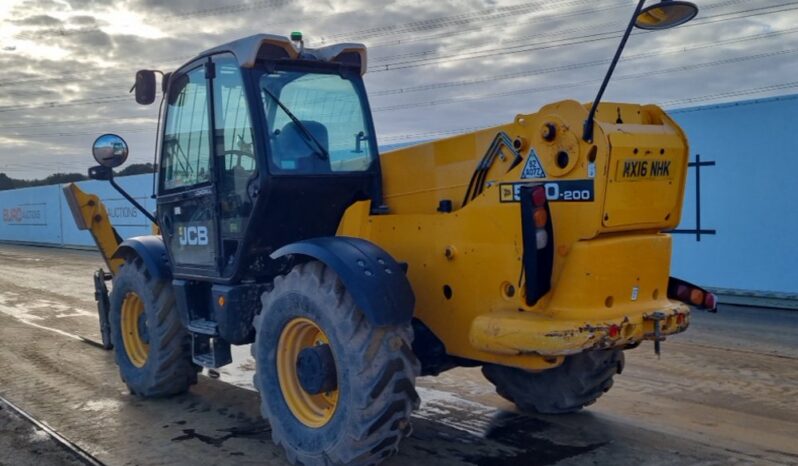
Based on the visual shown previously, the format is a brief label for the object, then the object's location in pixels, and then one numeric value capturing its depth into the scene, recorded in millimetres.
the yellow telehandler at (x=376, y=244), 4305
